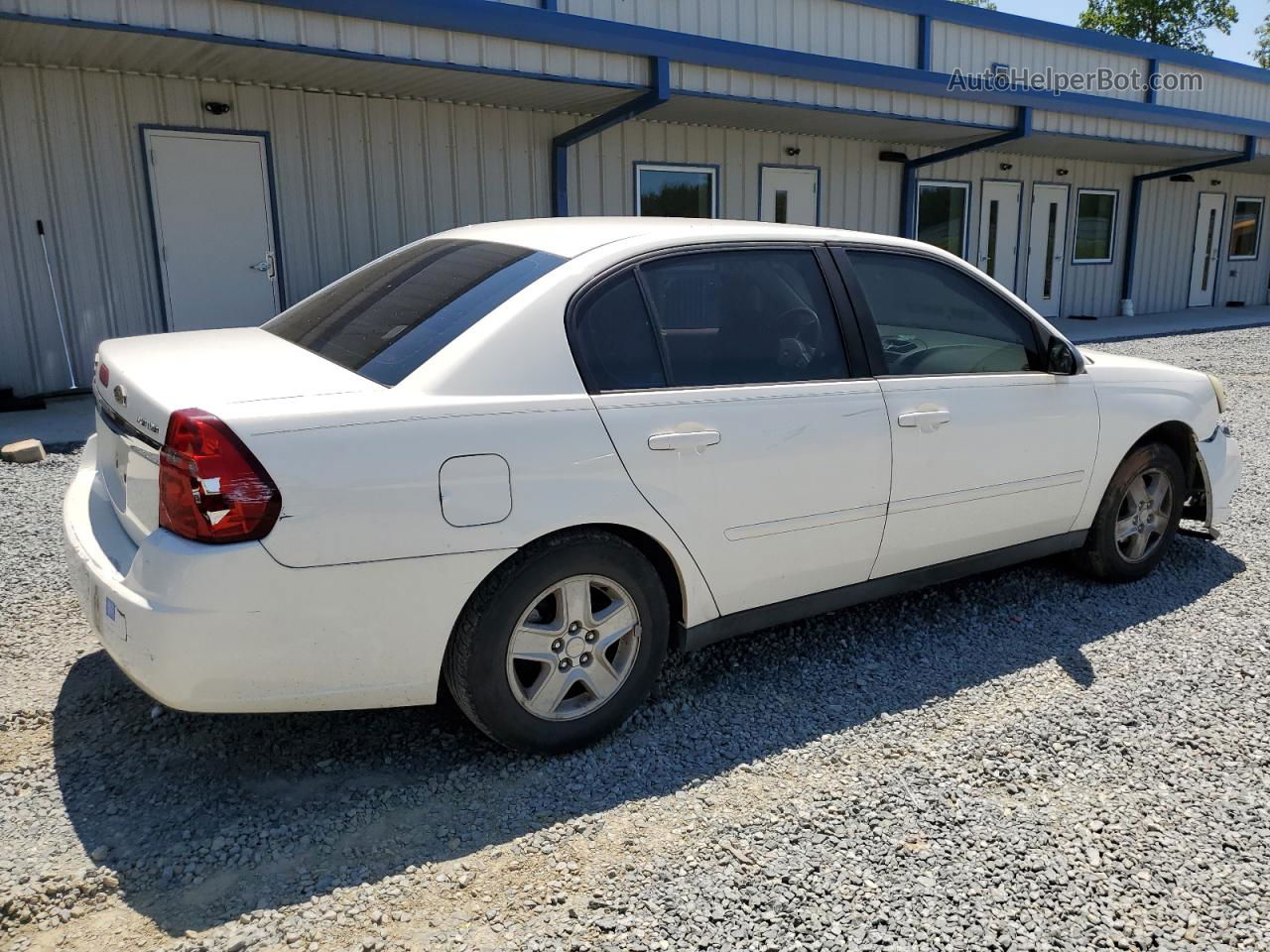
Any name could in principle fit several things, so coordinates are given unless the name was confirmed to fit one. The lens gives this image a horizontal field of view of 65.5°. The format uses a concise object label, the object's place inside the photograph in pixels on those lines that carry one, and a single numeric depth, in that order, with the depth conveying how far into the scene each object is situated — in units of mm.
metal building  8180
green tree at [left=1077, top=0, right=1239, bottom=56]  36219
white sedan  2535
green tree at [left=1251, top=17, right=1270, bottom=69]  49812
